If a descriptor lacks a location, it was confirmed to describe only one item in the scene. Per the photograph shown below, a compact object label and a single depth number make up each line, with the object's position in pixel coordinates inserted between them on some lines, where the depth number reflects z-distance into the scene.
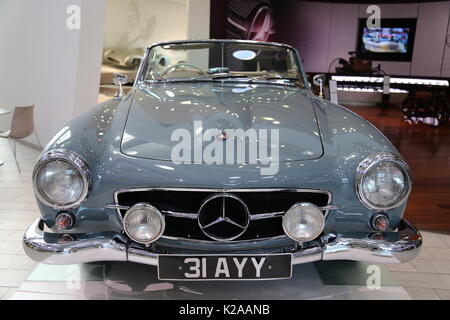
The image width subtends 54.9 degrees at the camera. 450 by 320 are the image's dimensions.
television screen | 13.60
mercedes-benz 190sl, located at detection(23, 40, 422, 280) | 1.83
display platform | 2.21
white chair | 4.75
